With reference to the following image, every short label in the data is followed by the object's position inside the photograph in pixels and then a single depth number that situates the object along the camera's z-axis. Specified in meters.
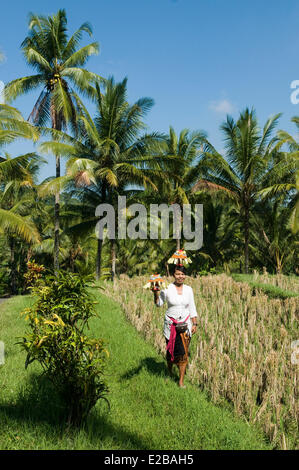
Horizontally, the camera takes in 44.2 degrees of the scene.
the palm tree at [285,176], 15.29
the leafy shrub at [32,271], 16.47
